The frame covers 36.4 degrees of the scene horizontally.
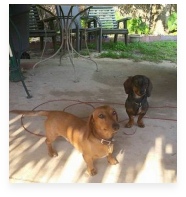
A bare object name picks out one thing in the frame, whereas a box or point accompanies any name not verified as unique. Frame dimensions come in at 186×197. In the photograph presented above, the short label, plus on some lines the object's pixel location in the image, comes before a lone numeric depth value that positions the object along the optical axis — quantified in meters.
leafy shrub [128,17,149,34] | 7.59
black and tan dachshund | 2.43
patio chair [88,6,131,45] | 6.84
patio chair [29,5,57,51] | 5.55
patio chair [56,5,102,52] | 5.69
